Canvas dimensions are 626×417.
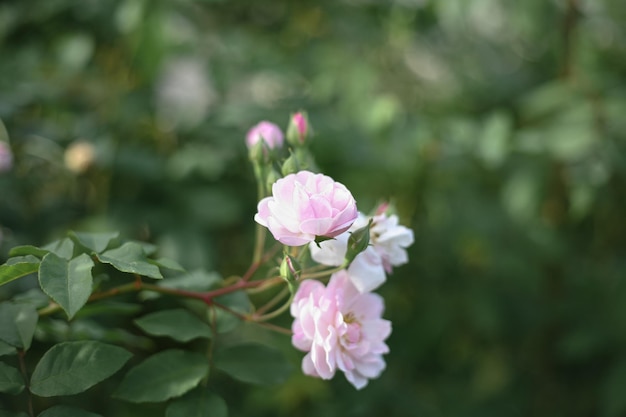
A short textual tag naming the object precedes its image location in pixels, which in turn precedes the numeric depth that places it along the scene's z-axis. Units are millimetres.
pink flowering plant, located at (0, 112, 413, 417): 638
